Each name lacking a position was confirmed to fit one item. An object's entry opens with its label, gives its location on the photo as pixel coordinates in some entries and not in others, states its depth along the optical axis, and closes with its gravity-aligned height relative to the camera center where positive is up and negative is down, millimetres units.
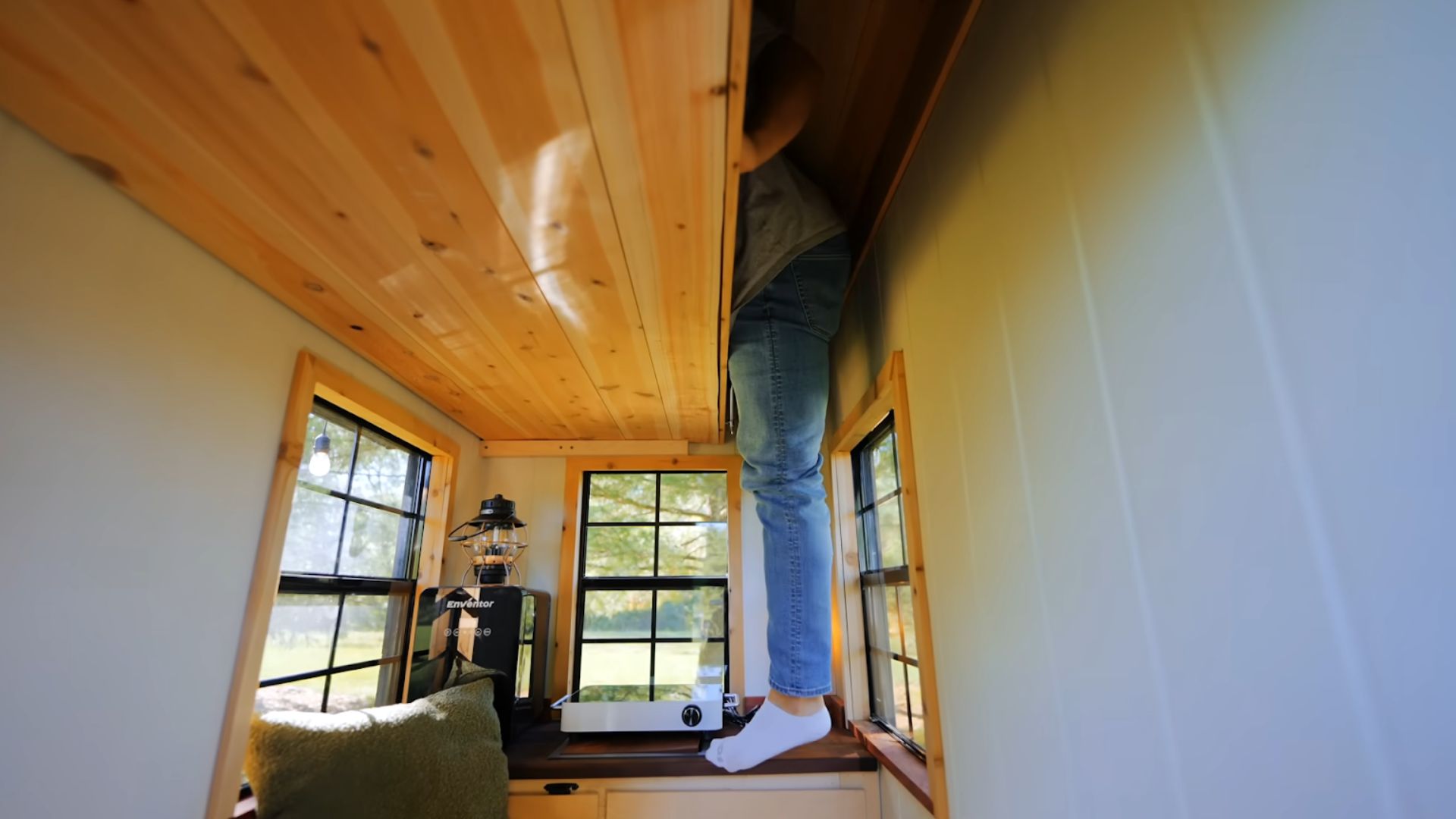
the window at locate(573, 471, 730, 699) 2947 +62
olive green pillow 1420 -403
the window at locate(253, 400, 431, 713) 1864 +62
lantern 2686 +233
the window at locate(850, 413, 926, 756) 1918 -5
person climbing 1837 +391
